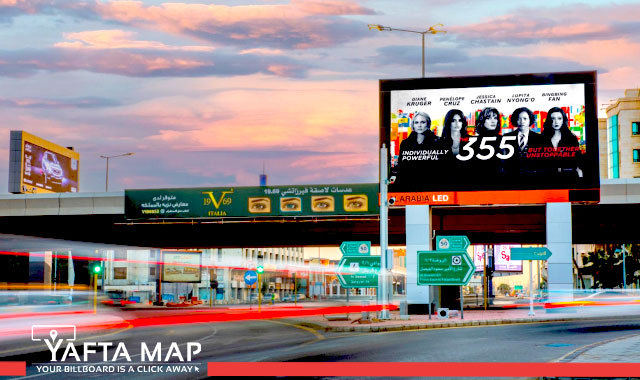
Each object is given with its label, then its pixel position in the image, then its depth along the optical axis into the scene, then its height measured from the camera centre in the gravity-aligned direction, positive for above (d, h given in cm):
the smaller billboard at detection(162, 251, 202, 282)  6681 -222
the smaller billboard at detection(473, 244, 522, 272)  10188 -276
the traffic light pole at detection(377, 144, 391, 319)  3762 -35
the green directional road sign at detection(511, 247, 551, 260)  4044 -69
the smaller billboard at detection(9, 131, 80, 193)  11731 +1092
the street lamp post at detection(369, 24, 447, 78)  4938 +1268
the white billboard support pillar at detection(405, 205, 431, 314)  4519 -31
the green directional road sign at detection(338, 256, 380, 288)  3972 -156
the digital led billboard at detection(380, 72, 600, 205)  4419 +543
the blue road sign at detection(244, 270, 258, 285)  4872 -223
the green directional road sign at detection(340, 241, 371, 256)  4075 -43
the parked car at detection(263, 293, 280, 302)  11012 -789
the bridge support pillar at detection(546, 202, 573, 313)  4400 -60
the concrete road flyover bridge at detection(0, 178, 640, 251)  5259 +103
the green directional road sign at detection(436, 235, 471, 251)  4066 -18
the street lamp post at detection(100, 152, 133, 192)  8462 +847
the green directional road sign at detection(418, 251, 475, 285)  3872 -129
